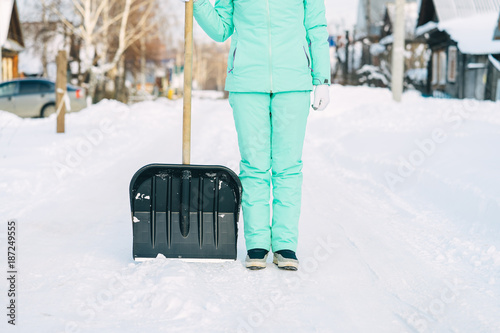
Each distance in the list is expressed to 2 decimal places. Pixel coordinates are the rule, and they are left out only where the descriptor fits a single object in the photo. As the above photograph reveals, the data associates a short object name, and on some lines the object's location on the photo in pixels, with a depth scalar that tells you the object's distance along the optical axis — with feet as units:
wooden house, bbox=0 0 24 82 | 94.86
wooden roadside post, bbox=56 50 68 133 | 37.29
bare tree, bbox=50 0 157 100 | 86.02
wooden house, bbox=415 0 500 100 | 67.00
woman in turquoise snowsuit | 11.17
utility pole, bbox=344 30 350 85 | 113.29
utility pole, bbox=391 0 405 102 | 51.11
